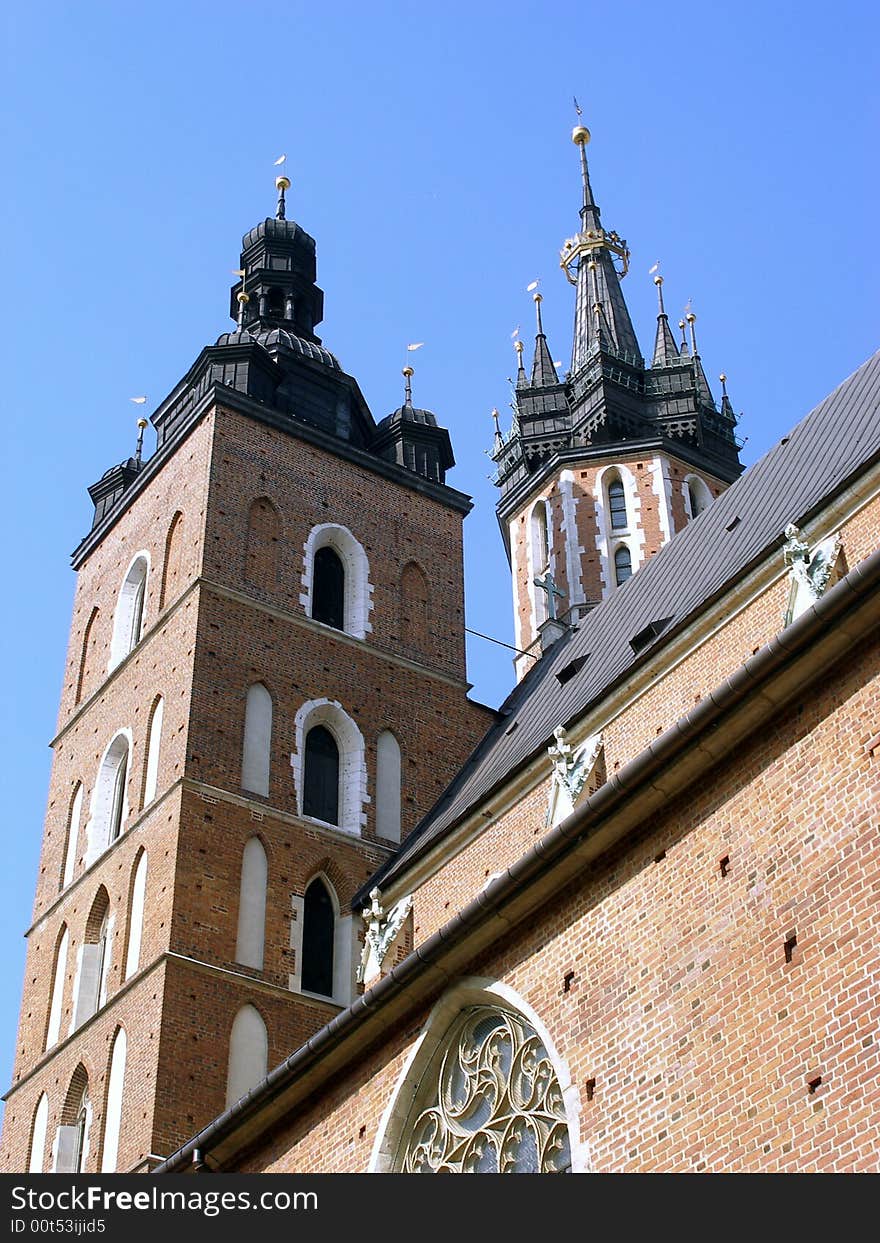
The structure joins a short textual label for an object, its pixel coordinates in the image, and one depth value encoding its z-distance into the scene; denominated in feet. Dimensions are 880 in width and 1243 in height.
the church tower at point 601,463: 116.78
